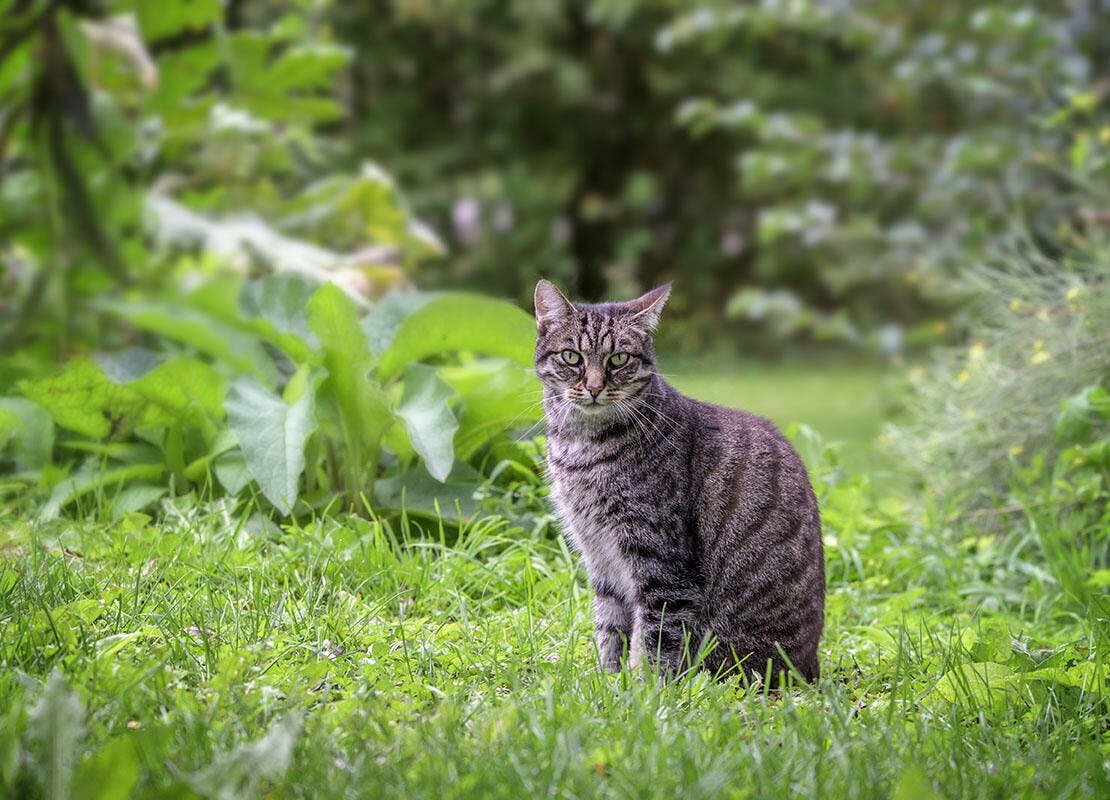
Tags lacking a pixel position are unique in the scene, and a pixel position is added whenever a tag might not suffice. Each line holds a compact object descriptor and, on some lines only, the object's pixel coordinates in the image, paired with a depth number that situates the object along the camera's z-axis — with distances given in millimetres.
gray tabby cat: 4320
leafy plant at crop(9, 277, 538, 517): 4536
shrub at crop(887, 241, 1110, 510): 4783
